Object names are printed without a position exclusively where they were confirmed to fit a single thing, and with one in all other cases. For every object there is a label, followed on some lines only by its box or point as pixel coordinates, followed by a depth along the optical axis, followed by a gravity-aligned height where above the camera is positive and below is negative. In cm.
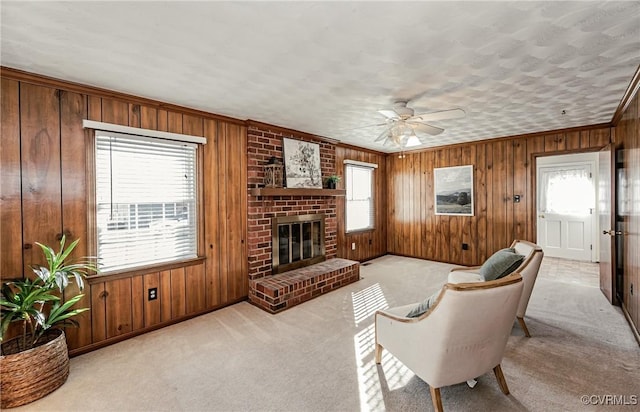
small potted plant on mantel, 468 +38
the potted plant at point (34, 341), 185 -96
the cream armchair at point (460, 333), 155 -76
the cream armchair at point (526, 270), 251 -60
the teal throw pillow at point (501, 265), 254 -57
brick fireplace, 374 +0
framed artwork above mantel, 411 +61
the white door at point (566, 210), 499 -16
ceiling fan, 276 +80
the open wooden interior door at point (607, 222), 334 -26
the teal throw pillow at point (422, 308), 180 -67
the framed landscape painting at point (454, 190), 533 +24
